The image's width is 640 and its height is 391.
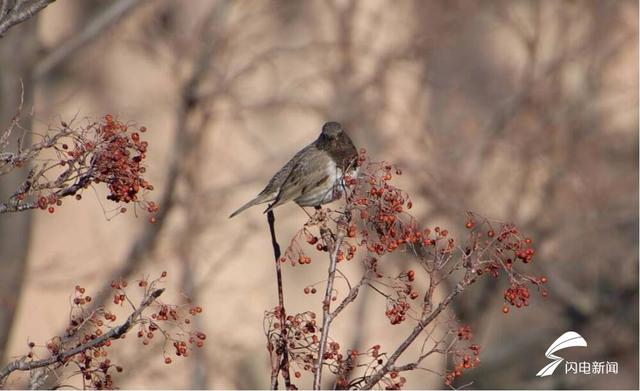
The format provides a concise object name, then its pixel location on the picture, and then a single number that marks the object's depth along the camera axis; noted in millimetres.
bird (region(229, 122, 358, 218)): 10812
